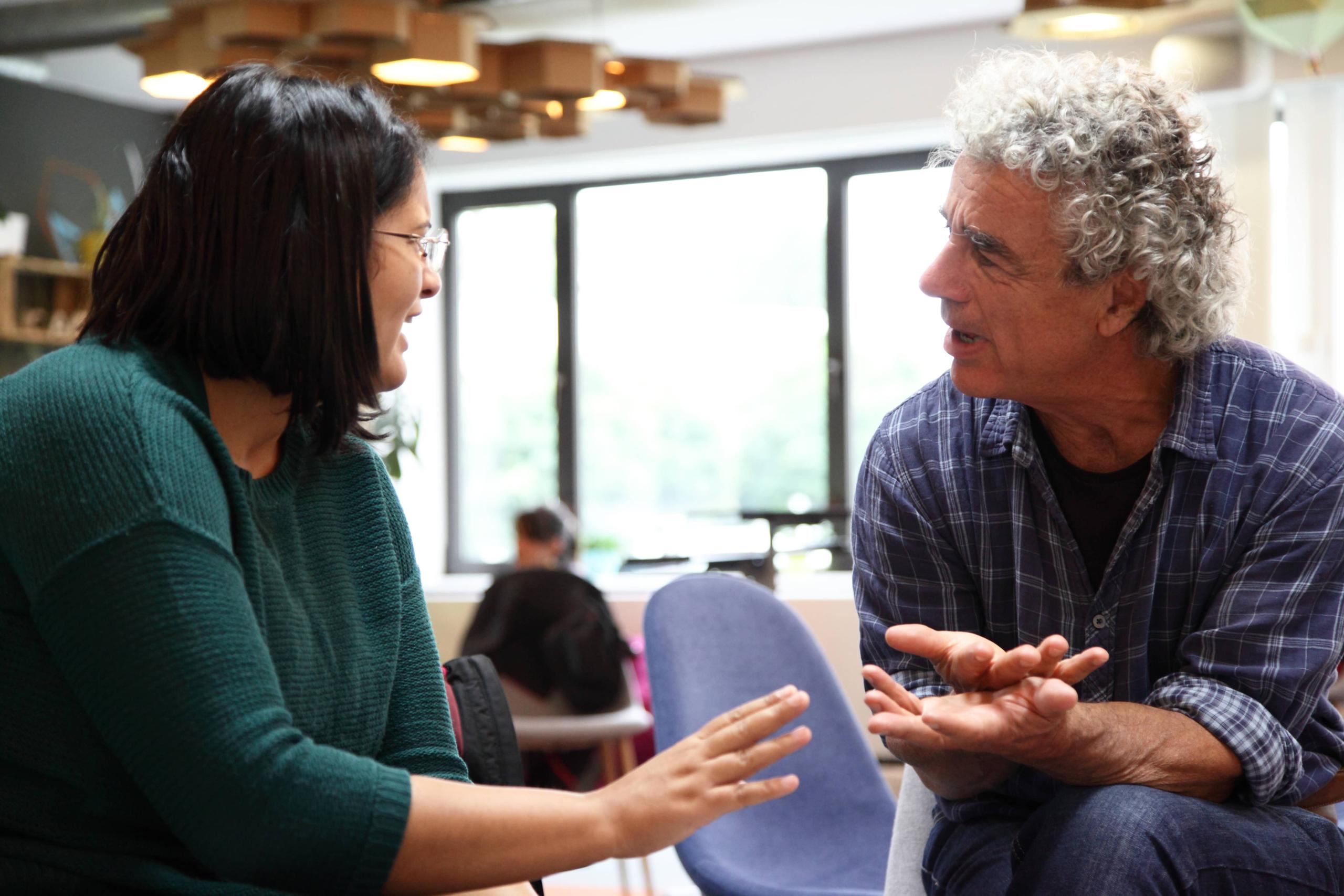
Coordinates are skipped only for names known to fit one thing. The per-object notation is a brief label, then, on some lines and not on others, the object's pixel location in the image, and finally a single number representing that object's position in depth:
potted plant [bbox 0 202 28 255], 5.57
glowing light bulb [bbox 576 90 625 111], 4.77
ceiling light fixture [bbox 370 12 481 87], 4.03
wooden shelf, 5.59
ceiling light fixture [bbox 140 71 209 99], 4.41
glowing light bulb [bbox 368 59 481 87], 4.16
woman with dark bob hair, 1.02
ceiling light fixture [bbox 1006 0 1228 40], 3.88
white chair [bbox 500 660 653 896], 3.68
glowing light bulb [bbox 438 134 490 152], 5.36
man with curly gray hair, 1.37
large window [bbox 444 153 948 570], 6.47
